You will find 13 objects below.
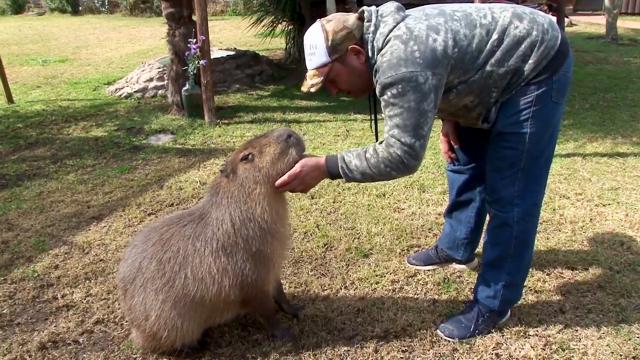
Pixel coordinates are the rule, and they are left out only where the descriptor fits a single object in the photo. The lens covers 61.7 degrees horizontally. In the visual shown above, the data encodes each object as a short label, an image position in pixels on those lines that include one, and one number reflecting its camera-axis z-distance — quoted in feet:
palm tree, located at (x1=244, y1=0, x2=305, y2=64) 27.53
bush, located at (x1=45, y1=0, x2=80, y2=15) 69.87
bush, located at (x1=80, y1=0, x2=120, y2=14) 68.90
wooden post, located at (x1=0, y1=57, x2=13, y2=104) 23.88
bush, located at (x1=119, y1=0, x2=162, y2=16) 64.18
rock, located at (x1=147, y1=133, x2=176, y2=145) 19.03
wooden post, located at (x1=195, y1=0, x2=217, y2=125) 19.35
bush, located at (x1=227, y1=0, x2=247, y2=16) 61.10
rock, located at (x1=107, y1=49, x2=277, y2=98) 25.04
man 6.84
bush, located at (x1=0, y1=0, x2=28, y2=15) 73.10
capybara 8.20
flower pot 21.07
